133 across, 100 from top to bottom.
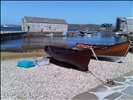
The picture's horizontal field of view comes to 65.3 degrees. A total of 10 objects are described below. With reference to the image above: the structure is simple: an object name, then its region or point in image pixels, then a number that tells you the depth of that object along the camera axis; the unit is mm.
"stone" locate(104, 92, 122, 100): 3088
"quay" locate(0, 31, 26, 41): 24877
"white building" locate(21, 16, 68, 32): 37707
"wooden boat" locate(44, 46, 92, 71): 4976
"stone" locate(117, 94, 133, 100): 3072
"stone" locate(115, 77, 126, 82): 4215
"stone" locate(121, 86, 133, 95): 3382
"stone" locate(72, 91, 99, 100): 3080
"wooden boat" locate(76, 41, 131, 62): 6532
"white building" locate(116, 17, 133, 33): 53524
